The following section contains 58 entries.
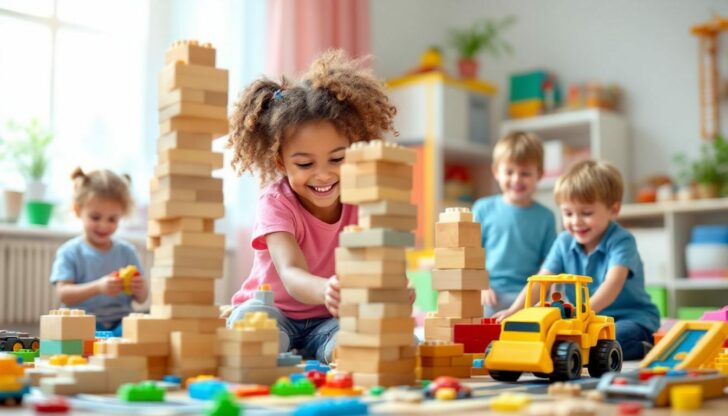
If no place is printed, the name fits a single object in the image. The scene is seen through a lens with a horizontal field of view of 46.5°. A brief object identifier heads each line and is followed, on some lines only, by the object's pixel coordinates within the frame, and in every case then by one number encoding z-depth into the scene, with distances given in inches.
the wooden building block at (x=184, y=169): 58.6
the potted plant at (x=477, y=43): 207.3
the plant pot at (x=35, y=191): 153.1
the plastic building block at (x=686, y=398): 50.3
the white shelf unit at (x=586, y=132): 186.4
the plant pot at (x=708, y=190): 170.2
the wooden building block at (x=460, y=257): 74.3
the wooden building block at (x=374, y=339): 56.2
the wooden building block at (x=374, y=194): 56.6
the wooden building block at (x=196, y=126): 59.5
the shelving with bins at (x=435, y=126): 191.9
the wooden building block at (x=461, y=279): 74.7
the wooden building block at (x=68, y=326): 71.0
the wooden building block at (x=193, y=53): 59.5
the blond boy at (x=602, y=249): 98.0
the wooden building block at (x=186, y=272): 58.4
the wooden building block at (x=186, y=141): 59.2
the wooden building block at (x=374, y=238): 56.1
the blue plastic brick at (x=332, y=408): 44.6
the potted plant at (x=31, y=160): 152.2
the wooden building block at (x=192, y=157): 58.9
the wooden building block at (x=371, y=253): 56.6
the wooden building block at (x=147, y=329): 58.4
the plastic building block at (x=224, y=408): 42.4
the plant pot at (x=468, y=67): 207.6
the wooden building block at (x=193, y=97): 58.7
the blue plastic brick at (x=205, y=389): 51.5
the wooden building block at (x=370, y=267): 56.4
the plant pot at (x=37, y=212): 151.6
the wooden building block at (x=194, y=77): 58.9
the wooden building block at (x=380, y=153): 56.4
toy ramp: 66.3
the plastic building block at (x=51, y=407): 46.3
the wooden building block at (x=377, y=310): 56.1
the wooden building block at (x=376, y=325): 56.2
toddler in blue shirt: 118.9
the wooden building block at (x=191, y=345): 58.5
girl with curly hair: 79.9
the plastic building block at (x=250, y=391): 52.1
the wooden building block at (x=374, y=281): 56.6
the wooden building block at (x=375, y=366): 56.5
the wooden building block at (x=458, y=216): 74.7
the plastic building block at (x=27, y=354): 73.7
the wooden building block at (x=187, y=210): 58.5
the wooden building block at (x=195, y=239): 58.6
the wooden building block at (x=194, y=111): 58.7
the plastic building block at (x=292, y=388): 53.1
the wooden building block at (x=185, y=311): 58.9
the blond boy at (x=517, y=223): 124.5
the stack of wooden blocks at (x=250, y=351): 58.0
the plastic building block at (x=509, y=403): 48.4
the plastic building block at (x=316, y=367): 66.6
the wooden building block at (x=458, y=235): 74.2
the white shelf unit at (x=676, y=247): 168.1
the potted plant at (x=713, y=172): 170.6
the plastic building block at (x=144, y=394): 50.2
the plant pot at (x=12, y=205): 149.4
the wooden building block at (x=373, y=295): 57.0
